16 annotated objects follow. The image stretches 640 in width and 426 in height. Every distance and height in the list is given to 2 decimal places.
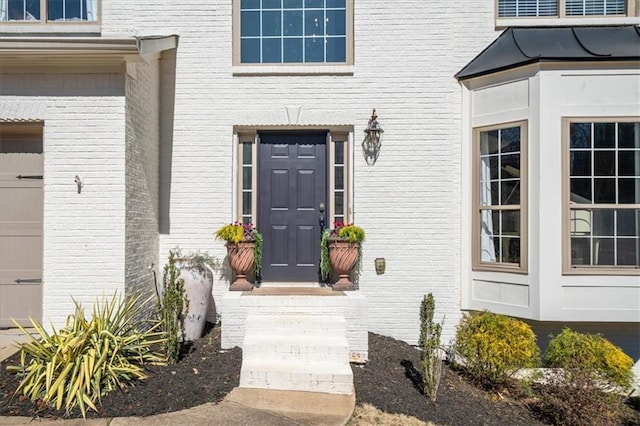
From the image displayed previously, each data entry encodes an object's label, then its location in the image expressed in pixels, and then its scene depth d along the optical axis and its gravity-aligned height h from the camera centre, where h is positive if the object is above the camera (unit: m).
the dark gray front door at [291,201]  6.40 +0.21
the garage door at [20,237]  5.22 -0.28
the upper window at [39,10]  6.29 +3.05
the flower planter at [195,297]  5.57 -1.11
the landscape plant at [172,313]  4.72 -1.13
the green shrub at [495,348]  4.89 -1.56
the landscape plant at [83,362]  3.80 -1.43
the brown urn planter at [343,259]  5.72 -0.60
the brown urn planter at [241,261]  5.68 -0.62
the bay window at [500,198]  5.61 +0.24
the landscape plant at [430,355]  4.44 -1.49
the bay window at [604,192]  5.40 +0.30
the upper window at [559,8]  6.27 +3.11
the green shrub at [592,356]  4.81 -1.67
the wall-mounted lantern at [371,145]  6.23 +1.04
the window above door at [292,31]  6.46 +2.82
